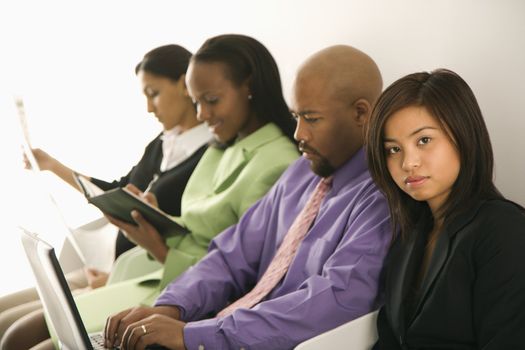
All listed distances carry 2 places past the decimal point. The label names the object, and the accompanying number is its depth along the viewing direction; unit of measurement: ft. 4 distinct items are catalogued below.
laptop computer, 4.96
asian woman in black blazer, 4.42
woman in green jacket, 7.84
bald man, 5.47
